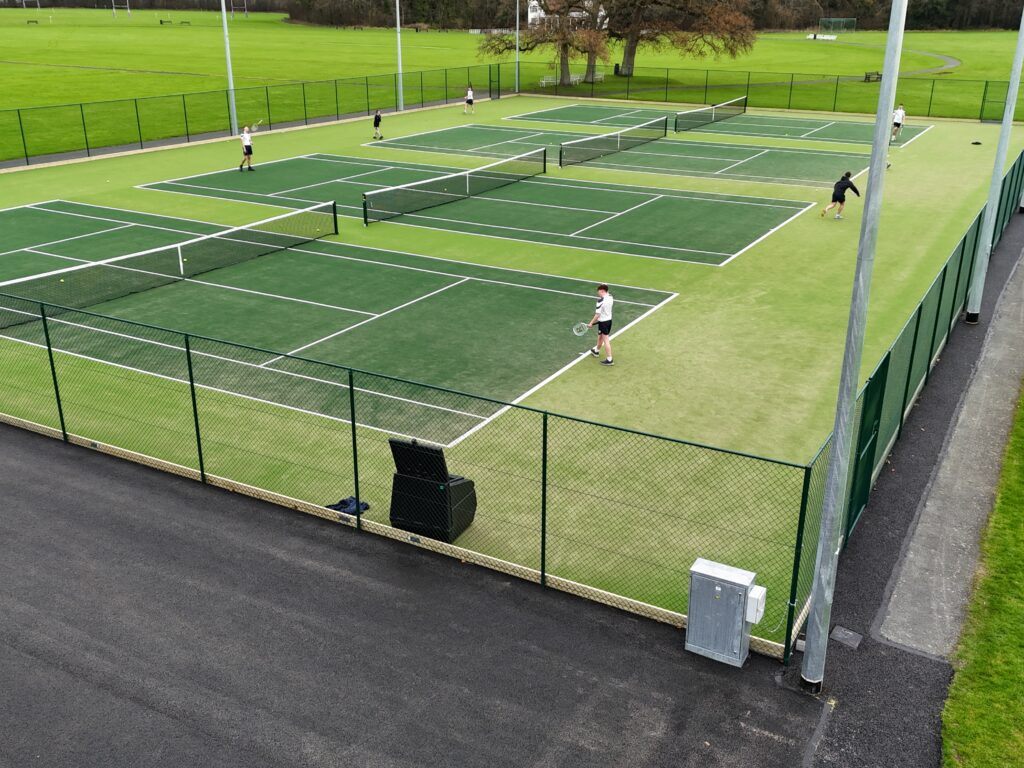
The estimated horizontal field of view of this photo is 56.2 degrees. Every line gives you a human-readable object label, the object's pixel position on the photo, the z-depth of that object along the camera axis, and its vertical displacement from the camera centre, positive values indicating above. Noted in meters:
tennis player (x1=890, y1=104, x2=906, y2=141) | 46.13 -4.80
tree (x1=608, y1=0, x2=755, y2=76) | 64.81 -0.52
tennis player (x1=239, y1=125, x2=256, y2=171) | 37.66 -4.96
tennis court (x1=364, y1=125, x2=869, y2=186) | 39.34 -5.93
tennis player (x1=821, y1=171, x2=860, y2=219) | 30.08 -5.08
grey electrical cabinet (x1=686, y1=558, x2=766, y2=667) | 10.67 -6.23
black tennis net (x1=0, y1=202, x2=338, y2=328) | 22.99 -6.15
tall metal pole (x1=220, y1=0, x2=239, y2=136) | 46.12 -3.84
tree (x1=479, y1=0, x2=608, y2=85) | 64.88 -1.14
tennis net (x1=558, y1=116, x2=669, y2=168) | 41.42 -5.57
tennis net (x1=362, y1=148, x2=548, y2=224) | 31.69 -5.79
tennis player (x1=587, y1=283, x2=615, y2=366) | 18.61 -5.58
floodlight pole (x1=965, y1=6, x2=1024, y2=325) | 20.29 -4.23
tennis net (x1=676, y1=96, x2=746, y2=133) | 52.38 -5.37
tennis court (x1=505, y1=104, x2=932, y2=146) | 49.81 -5.72
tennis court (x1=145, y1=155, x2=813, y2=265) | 28.94 -6.20
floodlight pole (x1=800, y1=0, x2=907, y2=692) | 8.11 -3.42
